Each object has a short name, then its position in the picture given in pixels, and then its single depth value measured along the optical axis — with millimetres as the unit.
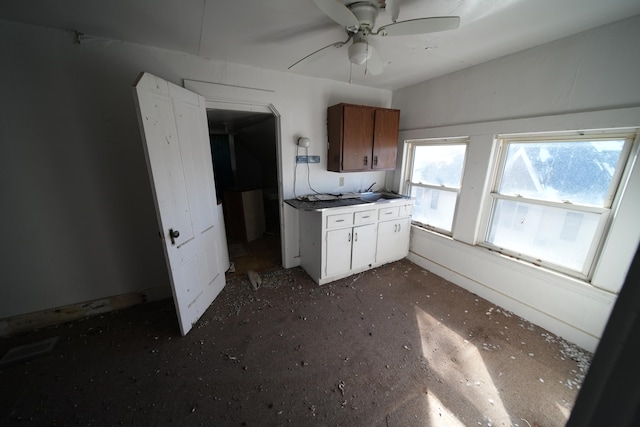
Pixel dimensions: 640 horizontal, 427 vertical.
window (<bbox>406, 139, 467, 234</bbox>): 2691
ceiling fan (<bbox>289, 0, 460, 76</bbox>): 1271
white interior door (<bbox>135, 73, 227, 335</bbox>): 1624
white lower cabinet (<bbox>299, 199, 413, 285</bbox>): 2520
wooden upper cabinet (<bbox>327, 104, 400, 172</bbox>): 2652
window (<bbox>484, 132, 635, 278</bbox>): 1735
